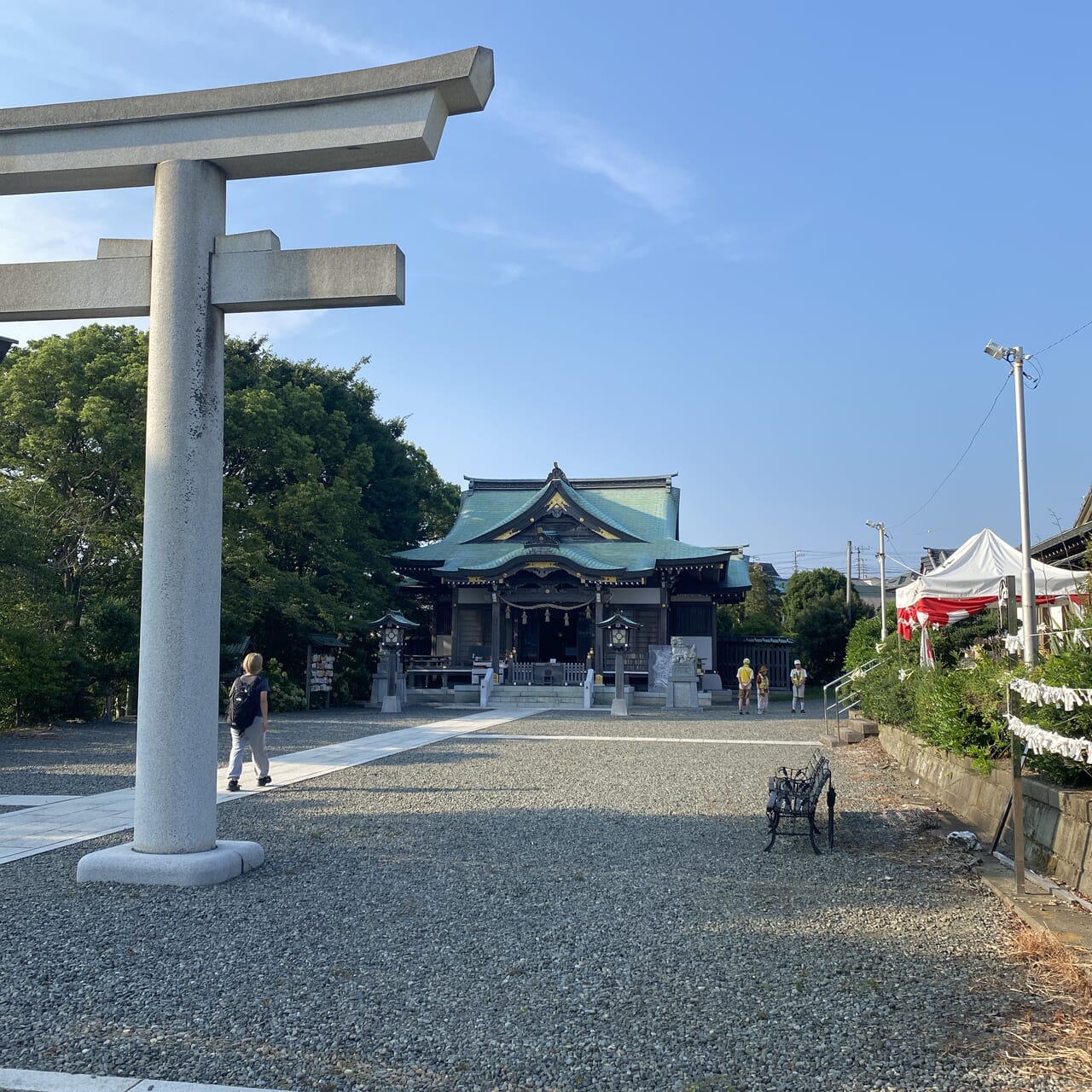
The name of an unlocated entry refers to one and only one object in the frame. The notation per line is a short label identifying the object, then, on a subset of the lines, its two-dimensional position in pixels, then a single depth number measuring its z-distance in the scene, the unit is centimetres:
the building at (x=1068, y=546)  1727
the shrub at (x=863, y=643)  2357
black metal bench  736
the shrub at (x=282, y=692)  2261
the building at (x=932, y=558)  5620
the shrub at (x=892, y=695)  1376
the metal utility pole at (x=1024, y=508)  1313
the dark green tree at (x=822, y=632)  3903
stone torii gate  611
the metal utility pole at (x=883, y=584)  2606
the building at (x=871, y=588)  6419
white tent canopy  1467
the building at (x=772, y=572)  7231
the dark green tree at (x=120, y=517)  1753
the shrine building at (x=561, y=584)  2906
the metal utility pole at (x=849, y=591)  3956
